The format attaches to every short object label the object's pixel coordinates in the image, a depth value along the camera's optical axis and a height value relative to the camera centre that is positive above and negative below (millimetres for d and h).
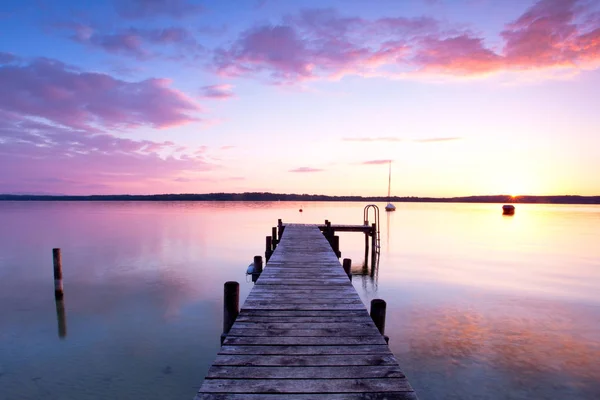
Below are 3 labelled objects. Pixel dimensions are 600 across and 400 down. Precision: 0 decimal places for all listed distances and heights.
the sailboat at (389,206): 94800 -3516
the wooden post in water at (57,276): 13891 -3439
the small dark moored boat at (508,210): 91062 -4133
